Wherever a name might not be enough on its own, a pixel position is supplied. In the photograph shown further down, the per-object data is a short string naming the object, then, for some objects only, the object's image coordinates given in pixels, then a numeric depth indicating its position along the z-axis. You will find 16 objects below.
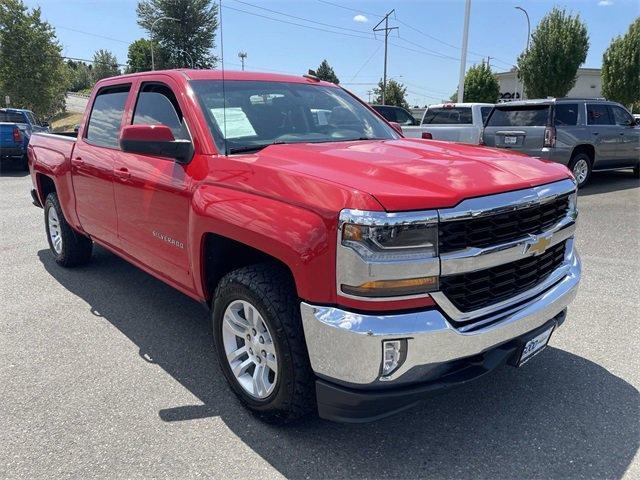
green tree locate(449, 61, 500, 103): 50.44
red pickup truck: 2.17
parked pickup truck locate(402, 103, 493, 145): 12.06
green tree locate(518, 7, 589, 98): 28.19
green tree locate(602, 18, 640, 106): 26.98
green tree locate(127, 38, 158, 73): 49.25
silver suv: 9.95
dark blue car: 14.10
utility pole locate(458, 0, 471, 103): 19.66
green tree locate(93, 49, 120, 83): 69.54
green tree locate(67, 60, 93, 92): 89.60
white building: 59.66
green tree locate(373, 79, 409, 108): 63.80
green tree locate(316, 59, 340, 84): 74.76
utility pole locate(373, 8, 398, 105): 47.19
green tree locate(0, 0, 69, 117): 29.73
